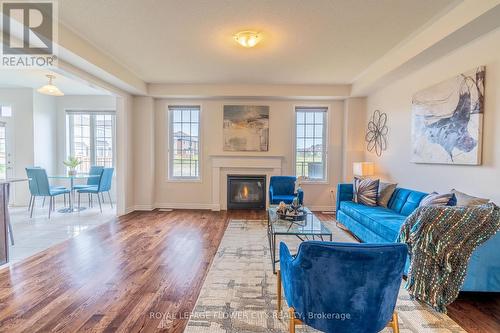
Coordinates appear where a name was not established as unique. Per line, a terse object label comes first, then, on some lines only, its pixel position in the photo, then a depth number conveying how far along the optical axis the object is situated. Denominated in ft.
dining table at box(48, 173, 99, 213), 18.20
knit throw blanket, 6.71
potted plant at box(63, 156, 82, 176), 18.55
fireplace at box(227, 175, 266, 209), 19.88
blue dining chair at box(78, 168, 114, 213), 18.88
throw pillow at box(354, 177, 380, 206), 13.46
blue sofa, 7.14
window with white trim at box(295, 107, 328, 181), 19.95
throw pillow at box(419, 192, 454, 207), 8.75
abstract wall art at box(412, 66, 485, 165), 9.29
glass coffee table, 9.05
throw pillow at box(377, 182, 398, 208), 13.10
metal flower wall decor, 16.03
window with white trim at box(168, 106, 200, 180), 20.31
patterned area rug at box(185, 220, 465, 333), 6.27
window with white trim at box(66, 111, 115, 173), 22.39
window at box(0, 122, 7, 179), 19.98
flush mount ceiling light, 10.34
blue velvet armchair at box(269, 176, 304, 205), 17.46
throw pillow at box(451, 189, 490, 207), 7.79
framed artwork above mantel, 19.54
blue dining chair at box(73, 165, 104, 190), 19.43
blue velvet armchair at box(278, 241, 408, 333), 4.28
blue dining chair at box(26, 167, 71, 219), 16.74
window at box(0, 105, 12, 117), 20.00
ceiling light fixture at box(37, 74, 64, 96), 15.10
